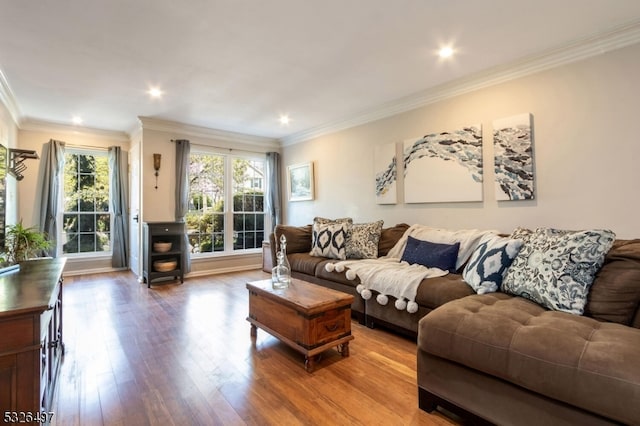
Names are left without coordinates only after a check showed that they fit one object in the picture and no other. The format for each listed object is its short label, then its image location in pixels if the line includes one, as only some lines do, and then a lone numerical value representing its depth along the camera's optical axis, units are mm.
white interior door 5000
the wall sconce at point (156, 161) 4816
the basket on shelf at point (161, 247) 4711
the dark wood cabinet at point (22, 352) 1210
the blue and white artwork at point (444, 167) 3320
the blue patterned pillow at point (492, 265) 2293
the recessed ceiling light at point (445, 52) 2736
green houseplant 2754
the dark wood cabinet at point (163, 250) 4586
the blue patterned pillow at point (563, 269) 1891
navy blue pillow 2943
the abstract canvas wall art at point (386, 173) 4074
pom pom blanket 2635
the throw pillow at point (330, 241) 3803
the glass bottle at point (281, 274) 2684
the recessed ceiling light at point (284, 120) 4689
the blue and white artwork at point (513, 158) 2947
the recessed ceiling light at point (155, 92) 3602
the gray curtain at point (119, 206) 5535
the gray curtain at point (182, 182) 5023
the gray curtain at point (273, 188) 6051
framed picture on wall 5484
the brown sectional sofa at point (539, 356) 1243
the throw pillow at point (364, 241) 3701
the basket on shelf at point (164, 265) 4676
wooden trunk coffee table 2211
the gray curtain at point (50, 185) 4926
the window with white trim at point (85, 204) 5367
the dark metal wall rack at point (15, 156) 3462
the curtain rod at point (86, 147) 5215
